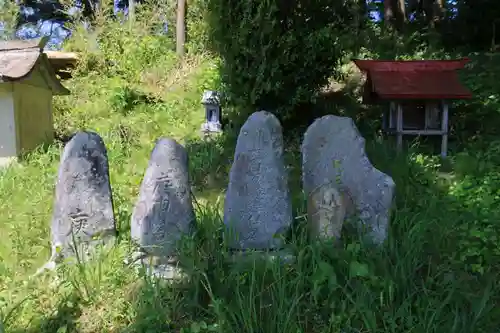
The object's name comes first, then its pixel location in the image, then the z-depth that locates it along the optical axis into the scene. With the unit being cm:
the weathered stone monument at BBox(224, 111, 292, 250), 388
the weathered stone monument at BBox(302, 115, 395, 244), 396
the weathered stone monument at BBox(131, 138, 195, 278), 366
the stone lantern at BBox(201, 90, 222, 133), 768
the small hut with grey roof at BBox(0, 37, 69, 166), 669
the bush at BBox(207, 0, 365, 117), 626
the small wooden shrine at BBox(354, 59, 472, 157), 591
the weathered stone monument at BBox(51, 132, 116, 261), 392
